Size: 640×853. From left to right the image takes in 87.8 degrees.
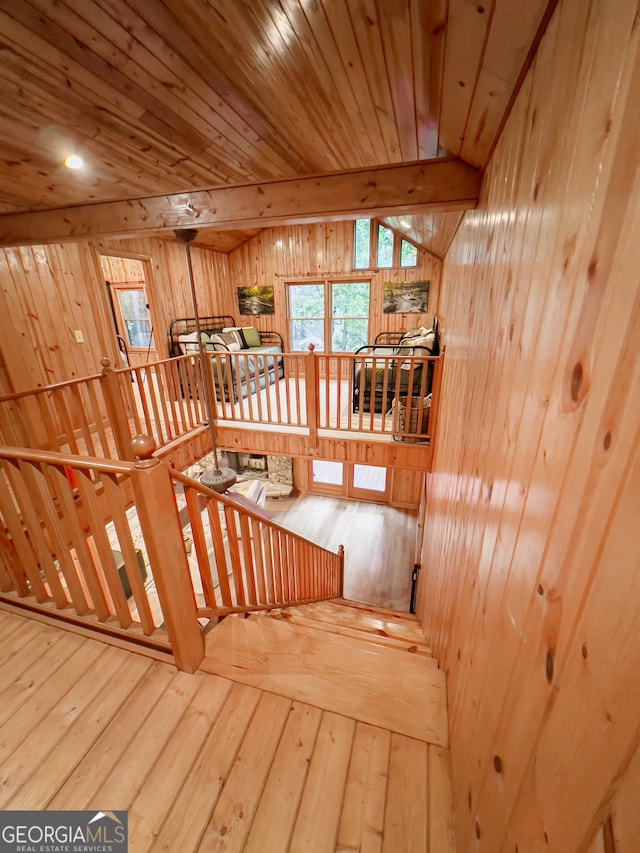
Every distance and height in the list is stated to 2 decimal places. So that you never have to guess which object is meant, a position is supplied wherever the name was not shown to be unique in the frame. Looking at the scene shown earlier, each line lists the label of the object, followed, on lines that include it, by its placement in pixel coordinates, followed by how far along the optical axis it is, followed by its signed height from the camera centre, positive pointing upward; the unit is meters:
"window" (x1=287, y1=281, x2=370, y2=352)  6.95 -0.19
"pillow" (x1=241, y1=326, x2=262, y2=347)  7.17 -0.59
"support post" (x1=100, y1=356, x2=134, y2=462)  3.16 -0.92
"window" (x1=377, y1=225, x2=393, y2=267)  6.37 +1.06
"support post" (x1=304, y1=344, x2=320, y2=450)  3.68 -0.93
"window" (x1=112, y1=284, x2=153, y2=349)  6.54 -0.09
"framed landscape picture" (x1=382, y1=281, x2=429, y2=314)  6.41 +0.13
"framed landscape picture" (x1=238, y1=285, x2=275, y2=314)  7.43 +0.15
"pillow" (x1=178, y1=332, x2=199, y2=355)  5.45 -0.55
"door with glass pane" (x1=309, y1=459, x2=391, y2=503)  6.77 -3.45
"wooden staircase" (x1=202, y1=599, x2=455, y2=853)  1.03 -1.54
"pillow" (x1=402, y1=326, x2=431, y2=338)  5.78 -0.48
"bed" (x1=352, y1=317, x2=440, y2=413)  3.47 -0.83
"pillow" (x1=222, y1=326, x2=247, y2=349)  6.77 -0.53
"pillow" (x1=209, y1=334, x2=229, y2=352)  5.52 -0.55
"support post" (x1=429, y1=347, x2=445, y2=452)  3.33 -0.88
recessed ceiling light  2.44 +1.04
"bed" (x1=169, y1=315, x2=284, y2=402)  5.00 -0.61
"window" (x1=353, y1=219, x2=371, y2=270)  6.48 +1.15
